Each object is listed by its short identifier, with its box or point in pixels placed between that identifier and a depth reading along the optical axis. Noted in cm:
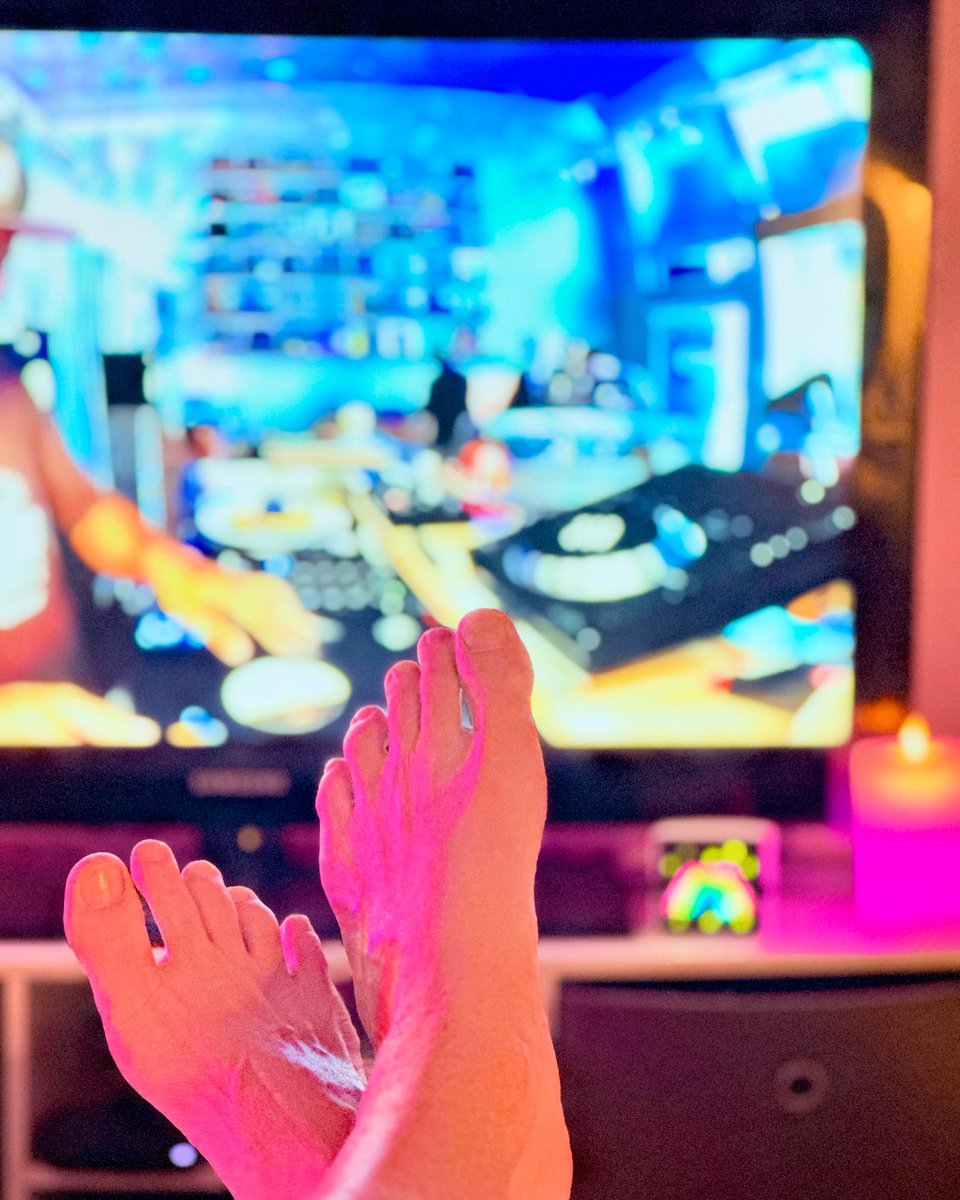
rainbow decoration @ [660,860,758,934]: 113
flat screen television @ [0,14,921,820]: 117
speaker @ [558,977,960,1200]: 98
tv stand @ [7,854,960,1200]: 104
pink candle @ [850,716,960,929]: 111
